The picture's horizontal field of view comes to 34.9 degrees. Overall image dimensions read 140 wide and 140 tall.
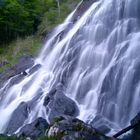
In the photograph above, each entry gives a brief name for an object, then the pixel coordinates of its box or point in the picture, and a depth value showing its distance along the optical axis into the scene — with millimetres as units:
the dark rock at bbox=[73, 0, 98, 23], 15720
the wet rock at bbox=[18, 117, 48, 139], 8818
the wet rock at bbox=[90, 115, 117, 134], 9568
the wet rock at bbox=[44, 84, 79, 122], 10863
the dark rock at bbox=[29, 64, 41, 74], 14095
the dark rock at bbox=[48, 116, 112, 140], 6715
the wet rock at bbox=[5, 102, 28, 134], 11444
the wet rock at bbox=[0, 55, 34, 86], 14465
